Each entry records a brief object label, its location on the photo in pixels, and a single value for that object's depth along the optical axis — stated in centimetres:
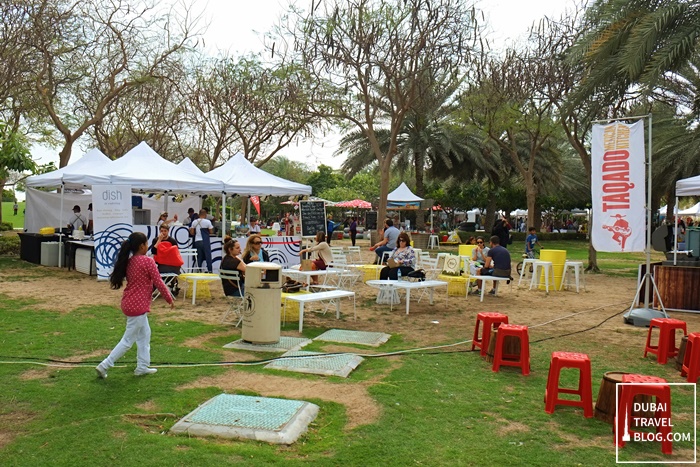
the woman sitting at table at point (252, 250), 919
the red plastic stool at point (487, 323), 688
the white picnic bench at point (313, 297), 795
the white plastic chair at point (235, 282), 855
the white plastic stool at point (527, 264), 1381
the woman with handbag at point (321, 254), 1164
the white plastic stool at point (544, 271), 1287
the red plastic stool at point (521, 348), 614
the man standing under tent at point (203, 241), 1386
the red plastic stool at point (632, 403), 432
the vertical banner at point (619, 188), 859
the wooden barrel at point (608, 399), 466
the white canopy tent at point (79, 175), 1348
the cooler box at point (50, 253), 1582
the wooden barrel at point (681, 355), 637
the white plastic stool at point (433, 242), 2746
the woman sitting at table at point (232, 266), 866
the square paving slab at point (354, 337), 750
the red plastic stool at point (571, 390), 492
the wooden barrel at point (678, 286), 1056
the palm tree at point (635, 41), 1052
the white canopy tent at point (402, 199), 2834
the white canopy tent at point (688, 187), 1100
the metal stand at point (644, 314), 897
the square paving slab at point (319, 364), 596
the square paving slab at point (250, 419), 422
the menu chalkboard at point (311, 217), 1767
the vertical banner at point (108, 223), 1323
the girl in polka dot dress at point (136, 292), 554
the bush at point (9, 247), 1884
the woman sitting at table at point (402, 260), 1085
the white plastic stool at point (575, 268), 1328
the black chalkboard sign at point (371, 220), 3709
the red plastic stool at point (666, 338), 674
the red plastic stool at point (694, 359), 585
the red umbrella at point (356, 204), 3864
